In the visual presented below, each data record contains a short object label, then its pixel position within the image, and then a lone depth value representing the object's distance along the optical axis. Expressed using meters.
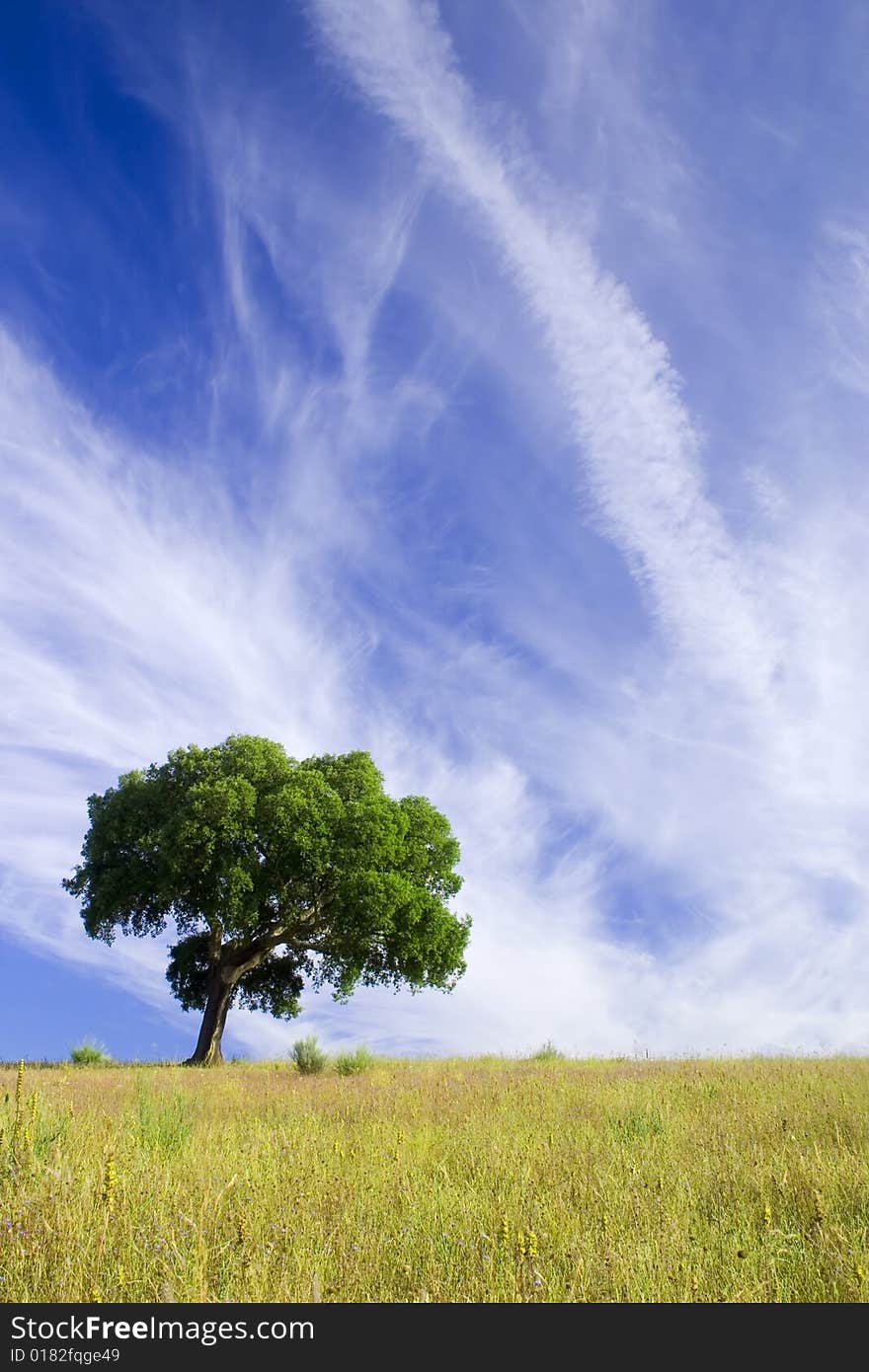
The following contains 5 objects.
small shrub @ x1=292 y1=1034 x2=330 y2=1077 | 21.33
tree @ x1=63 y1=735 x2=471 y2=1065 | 27.97
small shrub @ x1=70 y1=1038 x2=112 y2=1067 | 28.31
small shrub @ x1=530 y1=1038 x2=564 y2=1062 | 26.07
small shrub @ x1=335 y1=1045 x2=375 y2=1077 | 20.59
